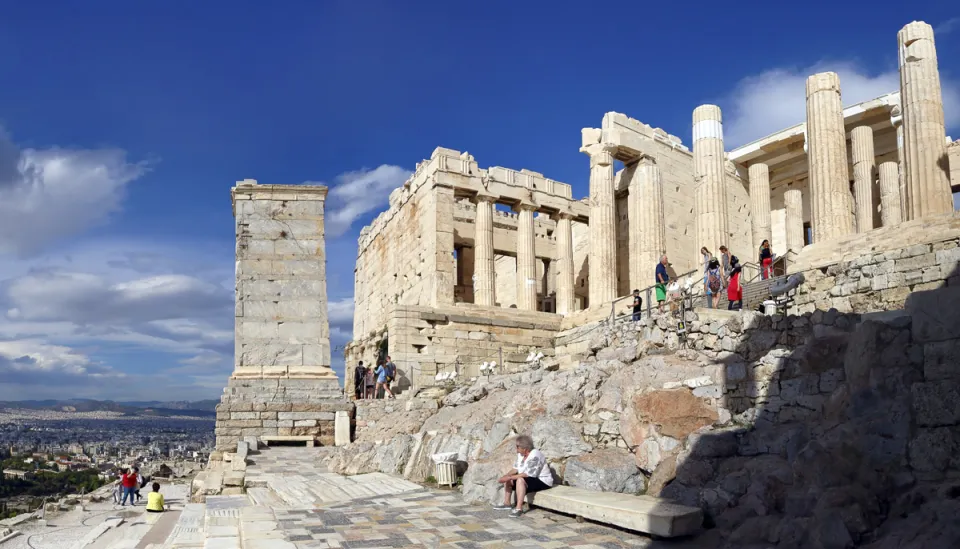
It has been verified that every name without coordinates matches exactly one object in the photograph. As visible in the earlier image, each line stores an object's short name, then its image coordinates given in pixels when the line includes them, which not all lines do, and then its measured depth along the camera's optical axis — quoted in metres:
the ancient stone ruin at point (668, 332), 5.97
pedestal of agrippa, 15.30
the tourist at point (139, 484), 18.66
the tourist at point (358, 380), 20.78
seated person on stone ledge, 7.93
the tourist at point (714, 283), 14.43
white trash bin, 9.45
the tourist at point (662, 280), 14.83
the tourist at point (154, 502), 12.41
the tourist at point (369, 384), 20.00
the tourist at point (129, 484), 18.27
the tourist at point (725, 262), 15.51
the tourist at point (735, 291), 13.34
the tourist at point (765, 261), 14.50
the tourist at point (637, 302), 16.12
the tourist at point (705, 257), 14.54
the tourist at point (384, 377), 19.08
